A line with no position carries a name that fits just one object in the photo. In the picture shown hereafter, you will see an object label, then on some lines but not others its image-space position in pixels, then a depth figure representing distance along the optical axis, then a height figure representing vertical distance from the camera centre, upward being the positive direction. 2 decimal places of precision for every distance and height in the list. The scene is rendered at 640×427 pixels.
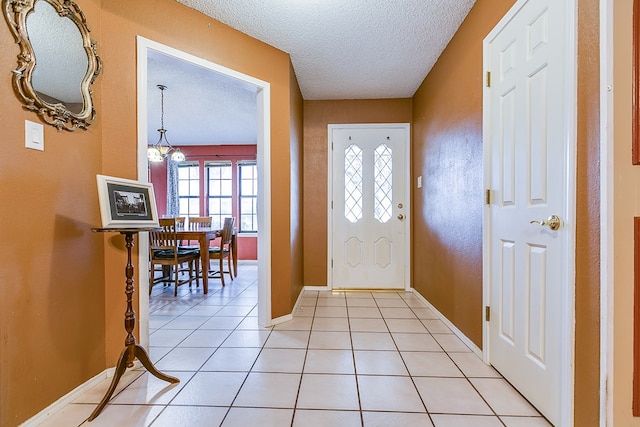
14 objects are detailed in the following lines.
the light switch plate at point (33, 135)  1.30 +0.36
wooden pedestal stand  1.46 -0.74
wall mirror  1.28 +0.76
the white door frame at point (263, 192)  2.49 +0.19
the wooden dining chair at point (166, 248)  3.49 -0.42
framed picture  1.39 +0.05
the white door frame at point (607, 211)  1.02 +0.01
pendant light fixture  4.01 +0.89
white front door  3.73 +0.07
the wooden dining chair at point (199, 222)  5.06 -0.15
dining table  3.62 -0.33
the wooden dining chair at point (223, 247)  4.07 -0.50
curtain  6.13 +0.52
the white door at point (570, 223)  1.17 -0.04
